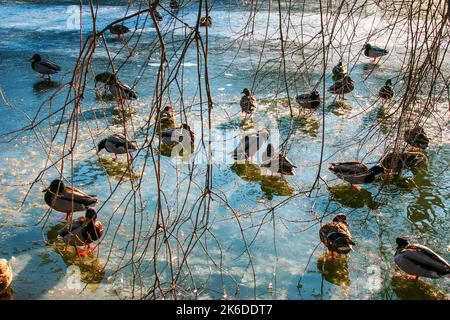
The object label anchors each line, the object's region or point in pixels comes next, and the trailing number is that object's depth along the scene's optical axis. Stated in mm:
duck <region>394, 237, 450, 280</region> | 3949
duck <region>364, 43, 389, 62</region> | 10080
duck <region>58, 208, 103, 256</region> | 4109
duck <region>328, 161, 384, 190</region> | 5379
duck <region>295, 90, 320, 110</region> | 5145
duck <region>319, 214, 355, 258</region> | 4070
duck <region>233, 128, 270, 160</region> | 6004
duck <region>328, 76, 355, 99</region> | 7760
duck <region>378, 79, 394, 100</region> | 6363
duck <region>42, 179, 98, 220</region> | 4719
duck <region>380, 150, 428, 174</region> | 5688
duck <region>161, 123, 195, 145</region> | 6140
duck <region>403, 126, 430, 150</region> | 6168
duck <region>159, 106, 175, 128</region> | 6934
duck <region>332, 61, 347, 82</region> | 8927
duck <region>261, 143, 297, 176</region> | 5559
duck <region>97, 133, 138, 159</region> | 5871
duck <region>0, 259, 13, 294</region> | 3680
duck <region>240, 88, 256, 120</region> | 6996
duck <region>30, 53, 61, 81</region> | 8719
